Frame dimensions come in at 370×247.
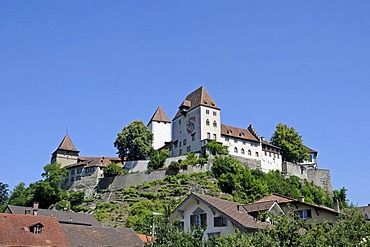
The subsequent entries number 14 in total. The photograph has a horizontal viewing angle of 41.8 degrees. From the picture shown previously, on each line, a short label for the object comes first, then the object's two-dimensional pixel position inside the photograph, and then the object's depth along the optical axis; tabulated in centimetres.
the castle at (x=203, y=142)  9675
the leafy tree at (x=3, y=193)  12416
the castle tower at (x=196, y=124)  9606
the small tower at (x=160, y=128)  10721
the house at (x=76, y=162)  9819
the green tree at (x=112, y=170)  9488
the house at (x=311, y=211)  4516
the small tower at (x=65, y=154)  11244
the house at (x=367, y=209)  5188
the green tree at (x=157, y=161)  9325
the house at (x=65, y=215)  6500
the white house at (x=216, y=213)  3806
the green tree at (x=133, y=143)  9875
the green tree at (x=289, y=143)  10675
